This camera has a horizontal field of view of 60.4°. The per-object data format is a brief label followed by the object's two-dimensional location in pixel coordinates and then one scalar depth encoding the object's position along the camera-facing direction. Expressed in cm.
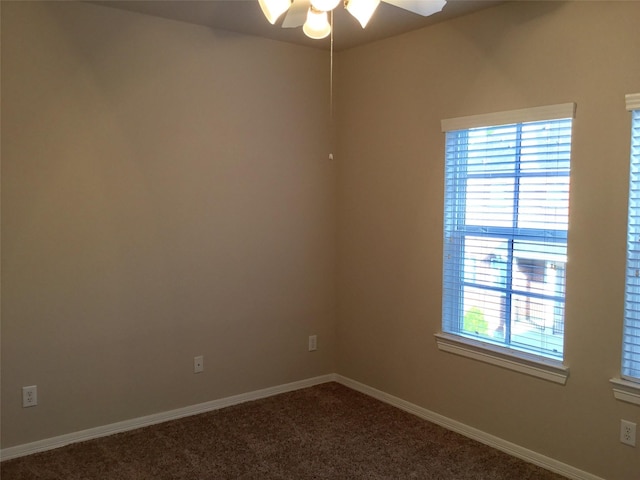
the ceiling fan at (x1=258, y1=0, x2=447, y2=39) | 204
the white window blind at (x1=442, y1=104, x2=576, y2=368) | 297
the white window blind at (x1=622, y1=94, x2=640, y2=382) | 262
